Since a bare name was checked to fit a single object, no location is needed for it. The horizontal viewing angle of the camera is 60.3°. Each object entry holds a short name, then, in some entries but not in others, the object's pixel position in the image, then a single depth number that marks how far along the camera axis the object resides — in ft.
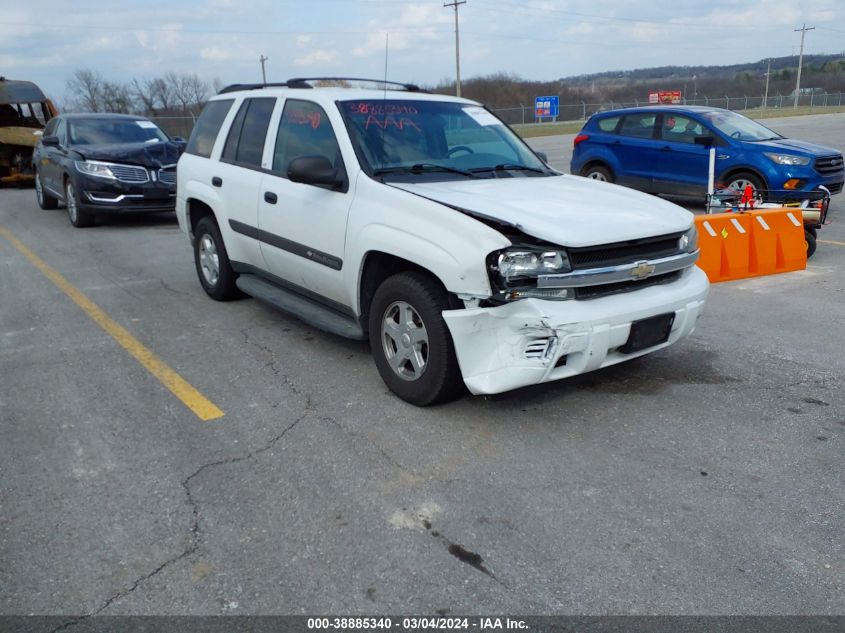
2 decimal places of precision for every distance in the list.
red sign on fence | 174.09
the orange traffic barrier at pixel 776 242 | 25.09
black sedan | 37.35
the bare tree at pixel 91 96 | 188.34
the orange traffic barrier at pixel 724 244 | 24.07
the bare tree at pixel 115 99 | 170.09
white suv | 12.41
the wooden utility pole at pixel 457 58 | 157.01
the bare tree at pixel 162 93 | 188.55
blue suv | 34.32
